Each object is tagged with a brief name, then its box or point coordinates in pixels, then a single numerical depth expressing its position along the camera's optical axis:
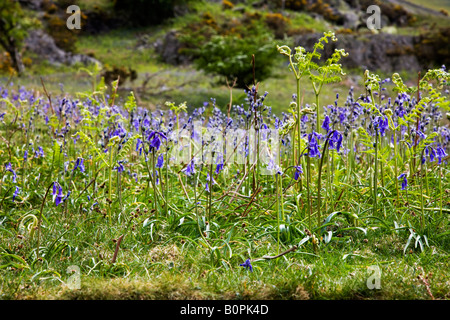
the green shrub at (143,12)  25.09
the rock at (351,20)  26.33
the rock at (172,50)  19.78
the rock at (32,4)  24.00
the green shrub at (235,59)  11.54
